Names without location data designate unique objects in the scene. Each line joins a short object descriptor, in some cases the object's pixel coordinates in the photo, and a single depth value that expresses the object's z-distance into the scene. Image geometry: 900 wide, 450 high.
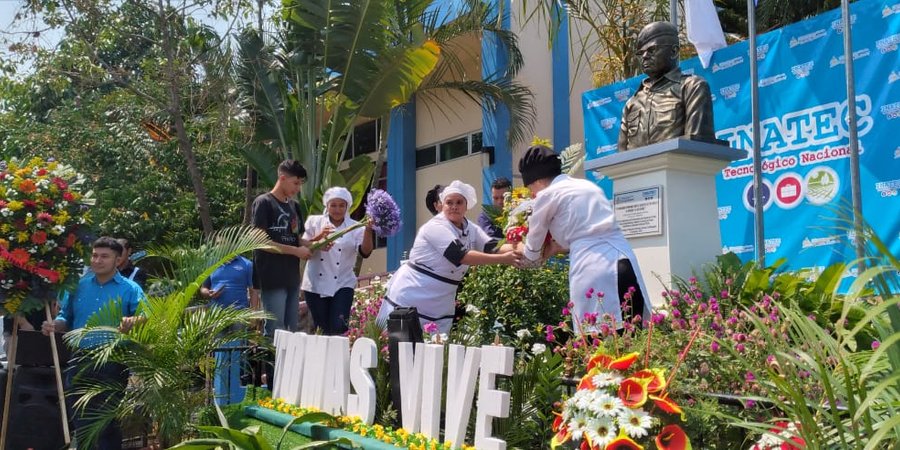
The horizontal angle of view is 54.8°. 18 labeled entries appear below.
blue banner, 8.17
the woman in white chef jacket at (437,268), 5.86
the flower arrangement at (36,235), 5.74
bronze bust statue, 6.06
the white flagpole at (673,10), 8.87
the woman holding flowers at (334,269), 6.96
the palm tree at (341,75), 12.04
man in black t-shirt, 6.67
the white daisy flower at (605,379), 2.96
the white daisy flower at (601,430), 2.86
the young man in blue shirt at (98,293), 6.02
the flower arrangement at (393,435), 3.76
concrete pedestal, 5.98
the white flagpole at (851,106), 7.40
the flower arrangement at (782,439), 2.45
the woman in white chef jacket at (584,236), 4.69
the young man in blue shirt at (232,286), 7.38
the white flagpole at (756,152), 8.02
